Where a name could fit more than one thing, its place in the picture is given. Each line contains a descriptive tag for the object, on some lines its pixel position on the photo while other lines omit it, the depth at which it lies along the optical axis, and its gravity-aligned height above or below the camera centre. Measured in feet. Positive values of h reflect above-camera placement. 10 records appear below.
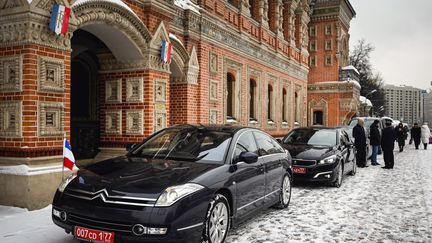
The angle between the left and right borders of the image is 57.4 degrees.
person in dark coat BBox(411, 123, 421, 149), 83.71 -2.32
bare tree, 197.94 +26.53
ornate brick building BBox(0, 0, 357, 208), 20.68 +3.69
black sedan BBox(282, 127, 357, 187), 31.12 -2.60
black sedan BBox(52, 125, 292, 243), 13.16 -2.55
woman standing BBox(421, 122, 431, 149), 84.89 -2.54
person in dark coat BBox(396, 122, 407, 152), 77.30 -2.89
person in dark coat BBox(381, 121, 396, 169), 45.93 -2.63
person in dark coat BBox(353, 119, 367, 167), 47.21 -2.36
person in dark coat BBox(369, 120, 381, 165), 50.42 -2.27
